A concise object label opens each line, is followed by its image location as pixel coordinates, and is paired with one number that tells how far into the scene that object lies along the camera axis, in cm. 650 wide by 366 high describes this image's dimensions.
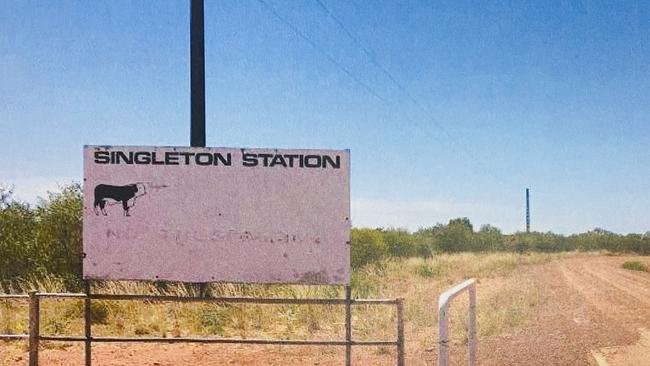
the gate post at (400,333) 721
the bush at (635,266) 3853
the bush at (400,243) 4534
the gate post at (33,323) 779
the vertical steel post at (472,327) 627
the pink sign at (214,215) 771
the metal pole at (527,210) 7434
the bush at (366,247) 3466
